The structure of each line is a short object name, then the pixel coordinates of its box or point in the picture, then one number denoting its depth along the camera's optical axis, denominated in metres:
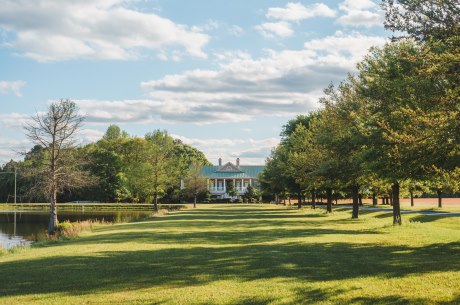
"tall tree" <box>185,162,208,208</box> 90.62
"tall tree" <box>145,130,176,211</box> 70.57
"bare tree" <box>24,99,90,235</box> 37.38
